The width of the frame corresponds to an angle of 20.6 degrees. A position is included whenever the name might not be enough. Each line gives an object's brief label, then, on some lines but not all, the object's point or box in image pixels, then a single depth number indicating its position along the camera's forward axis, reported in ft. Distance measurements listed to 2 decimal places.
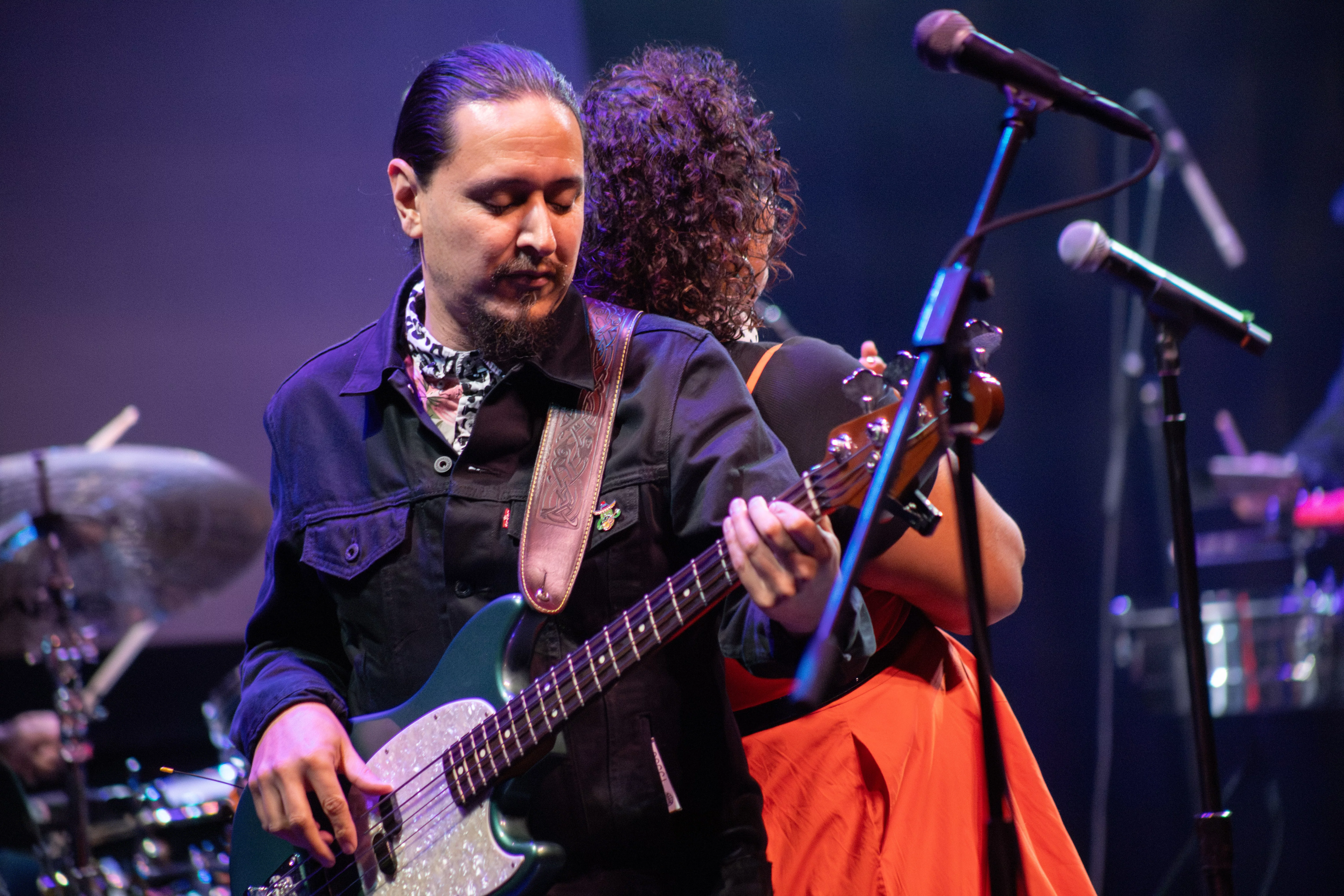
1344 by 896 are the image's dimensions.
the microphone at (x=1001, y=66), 11.30
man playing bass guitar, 11.98
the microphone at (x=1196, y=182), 24.95
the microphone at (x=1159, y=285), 12.01
